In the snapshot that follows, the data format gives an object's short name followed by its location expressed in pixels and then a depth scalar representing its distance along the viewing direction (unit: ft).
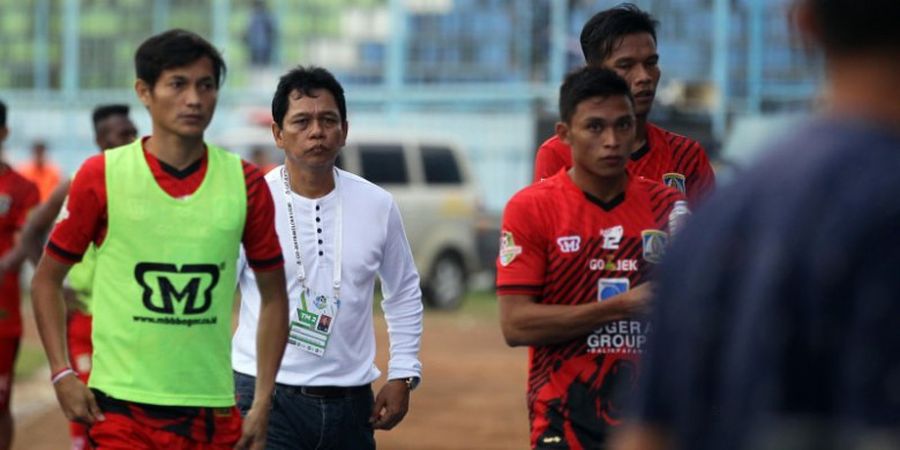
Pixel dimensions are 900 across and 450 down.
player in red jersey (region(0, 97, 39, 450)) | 62.79
